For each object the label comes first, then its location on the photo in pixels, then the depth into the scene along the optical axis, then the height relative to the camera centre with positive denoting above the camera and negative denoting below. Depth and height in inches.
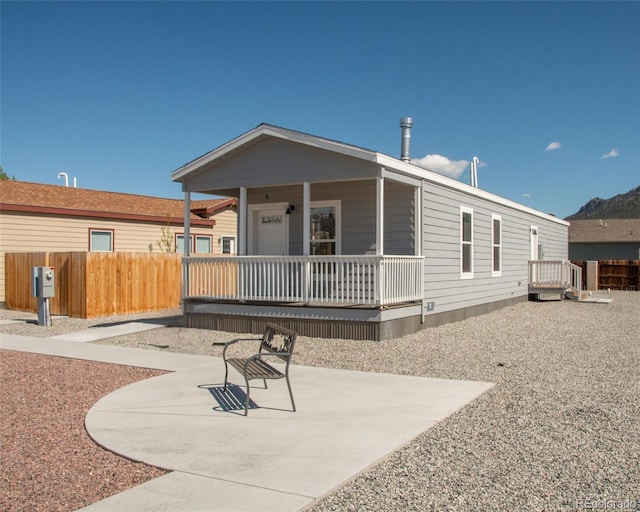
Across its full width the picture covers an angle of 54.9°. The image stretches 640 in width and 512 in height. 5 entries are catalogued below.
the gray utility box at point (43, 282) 572.1 -21.8
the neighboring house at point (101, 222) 742.5 +50.4
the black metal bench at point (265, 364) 247.4 -46.3
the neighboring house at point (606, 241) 1608.0 +43.7
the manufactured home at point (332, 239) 457.7 +17.1
